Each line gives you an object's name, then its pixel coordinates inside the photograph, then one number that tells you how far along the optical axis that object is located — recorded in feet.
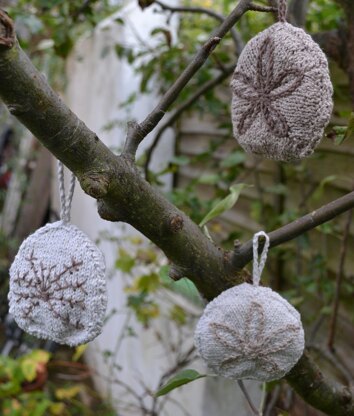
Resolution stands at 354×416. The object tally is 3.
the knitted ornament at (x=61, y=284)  2.06
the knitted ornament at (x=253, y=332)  2.03
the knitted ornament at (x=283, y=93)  1.90
